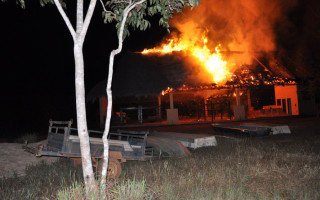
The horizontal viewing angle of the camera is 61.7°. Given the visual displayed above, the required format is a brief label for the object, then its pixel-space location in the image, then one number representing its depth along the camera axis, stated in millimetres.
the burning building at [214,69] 19766
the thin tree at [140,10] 5532
